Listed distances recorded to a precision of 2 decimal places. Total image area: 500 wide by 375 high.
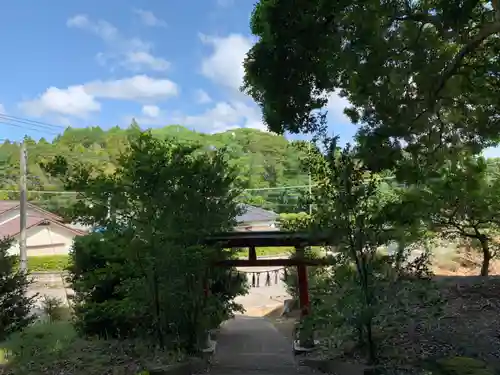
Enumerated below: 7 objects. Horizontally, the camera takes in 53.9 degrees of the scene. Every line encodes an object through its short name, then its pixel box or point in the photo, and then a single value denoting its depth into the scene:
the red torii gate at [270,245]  8.48
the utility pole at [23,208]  16.28
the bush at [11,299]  7.69
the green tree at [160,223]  6.66
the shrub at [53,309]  11.53
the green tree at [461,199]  7.37
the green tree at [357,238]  5.87
